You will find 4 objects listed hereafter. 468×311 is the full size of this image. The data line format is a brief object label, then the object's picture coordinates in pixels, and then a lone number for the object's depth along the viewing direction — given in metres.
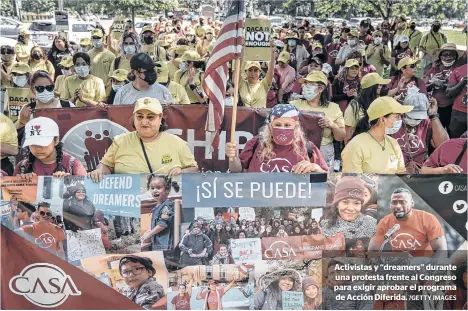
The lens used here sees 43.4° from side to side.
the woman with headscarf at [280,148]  4.96
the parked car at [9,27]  25.42
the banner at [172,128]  6.17
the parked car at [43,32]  22.77
